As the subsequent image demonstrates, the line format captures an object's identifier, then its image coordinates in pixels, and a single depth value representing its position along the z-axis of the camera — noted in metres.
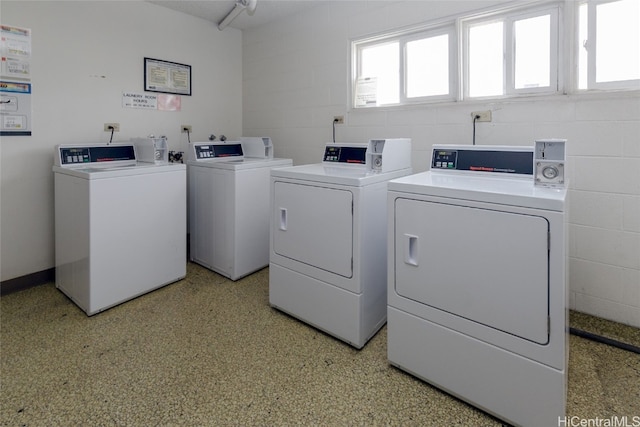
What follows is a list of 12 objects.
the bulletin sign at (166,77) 3.45
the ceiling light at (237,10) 3.13
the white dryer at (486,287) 1.41
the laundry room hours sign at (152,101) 3.33
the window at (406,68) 2.85
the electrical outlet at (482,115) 2.55
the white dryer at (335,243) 2.08
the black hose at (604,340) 2.04
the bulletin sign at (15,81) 2.61
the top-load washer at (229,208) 3.07
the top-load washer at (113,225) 2.48
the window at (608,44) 2.15
